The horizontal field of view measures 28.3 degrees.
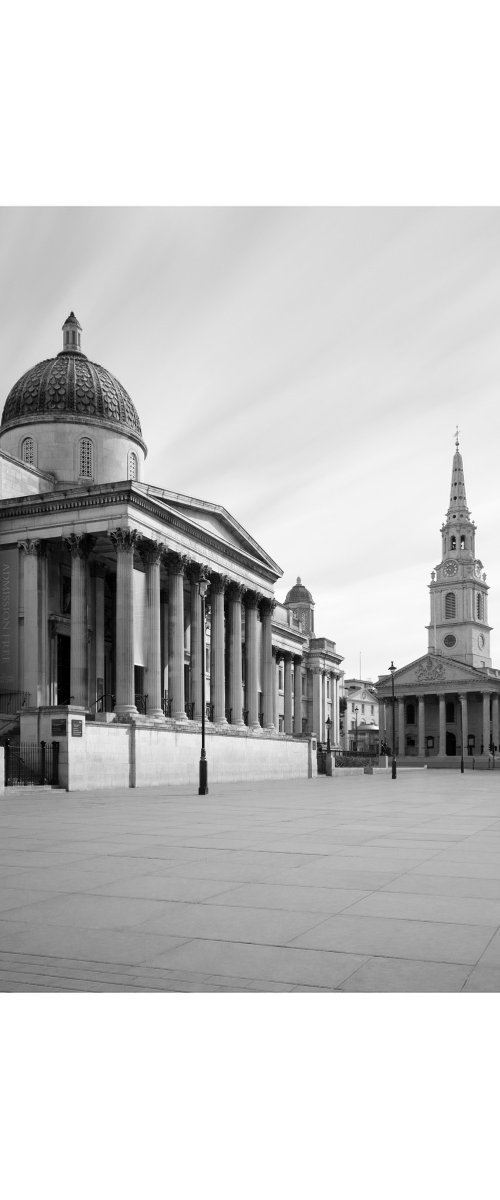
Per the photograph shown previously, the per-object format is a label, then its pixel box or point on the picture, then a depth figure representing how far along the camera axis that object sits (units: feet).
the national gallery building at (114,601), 154.30
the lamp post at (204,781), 113.09
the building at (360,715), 518.37
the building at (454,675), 463.01
